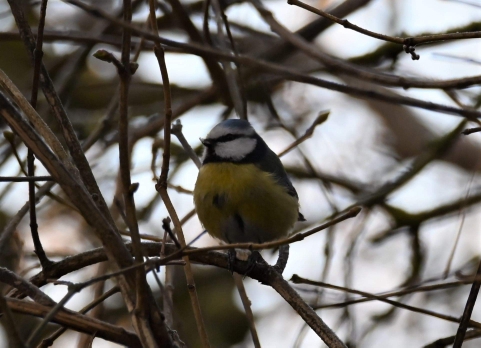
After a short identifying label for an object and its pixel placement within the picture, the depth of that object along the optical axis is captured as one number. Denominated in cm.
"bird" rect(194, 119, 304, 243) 459
